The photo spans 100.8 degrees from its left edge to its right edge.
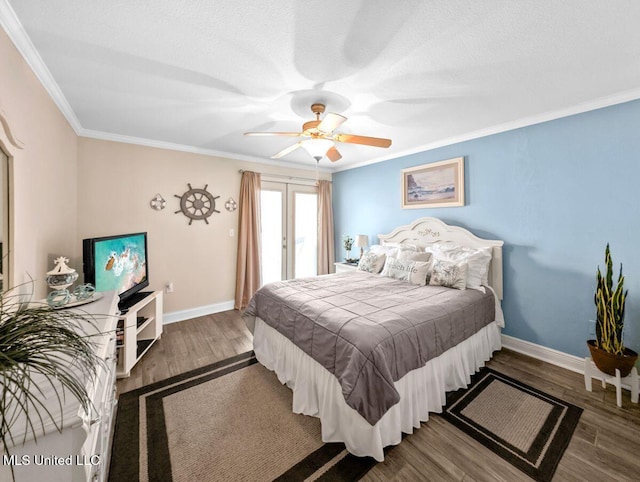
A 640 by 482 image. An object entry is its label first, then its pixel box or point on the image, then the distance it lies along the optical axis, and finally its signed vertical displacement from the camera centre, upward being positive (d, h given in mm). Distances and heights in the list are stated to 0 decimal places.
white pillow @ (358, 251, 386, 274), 3660 -307
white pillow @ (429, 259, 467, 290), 2824 -368
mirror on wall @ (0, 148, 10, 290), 1405 +123
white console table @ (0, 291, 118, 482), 776 -641
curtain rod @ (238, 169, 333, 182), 4504 +1173
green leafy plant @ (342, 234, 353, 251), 4820 -30
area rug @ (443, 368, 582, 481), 1666 -1327
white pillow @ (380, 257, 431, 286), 3057 -355
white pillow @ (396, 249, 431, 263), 3244 -188
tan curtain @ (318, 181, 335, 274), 5254 +222
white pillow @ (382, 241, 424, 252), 3584 -73
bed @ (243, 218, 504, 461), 1623 -797
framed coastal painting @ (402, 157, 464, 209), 3453 +789
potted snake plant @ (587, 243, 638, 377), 2129 -725
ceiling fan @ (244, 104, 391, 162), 2211 +894
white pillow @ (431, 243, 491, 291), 2889 -227
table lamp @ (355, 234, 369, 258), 4531 -2
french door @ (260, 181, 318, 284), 4730 +200
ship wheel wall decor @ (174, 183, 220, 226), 3875 +560
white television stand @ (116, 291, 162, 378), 2424 -917
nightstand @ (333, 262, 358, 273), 4447 -444
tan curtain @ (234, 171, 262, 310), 4301 +1
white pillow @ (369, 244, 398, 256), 3744 -131
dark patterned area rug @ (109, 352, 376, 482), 1574 -1348
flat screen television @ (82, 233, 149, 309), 2453 -243
